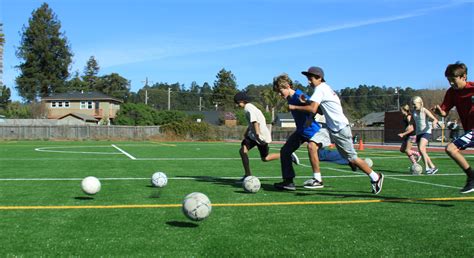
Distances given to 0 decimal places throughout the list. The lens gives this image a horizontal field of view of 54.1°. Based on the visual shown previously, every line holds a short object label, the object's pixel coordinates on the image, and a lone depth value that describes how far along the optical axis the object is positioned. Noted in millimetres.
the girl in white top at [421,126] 11641
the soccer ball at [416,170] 11195
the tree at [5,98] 79312
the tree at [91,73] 102150
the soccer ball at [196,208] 5047
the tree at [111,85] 102000
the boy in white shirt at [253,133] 8789
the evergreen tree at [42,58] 80688
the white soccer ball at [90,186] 7141
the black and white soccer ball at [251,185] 7734
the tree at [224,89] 101625
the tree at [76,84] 88438
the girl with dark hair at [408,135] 12578
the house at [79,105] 72812
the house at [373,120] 91838
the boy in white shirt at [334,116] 7297
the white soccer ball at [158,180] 8477
